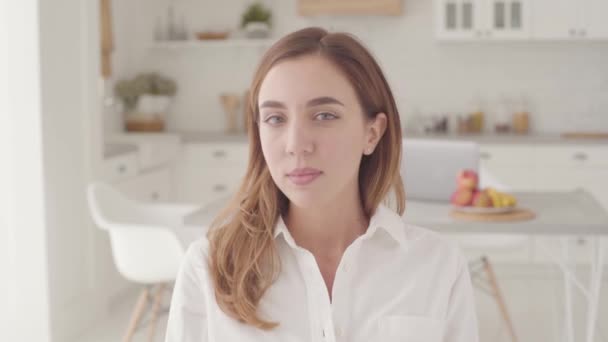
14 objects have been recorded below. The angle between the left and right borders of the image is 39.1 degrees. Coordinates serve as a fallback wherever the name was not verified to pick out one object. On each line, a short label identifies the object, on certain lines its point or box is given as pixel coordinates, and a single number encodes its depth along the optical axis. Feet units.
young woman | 4.66
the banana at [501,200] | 9.43
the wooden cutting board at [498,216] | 9.29
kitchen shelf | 19.83
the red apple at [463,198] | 9.60
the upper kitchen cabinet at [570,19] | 18.47
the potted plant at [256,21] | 19.81
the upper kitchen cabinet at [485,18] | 18.76
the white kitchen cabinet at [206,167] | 18.88
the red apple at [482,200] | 9.50
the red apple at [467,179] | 9.75
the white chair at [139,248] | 10.96
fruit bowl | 9.43
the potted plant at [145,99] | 18.83
